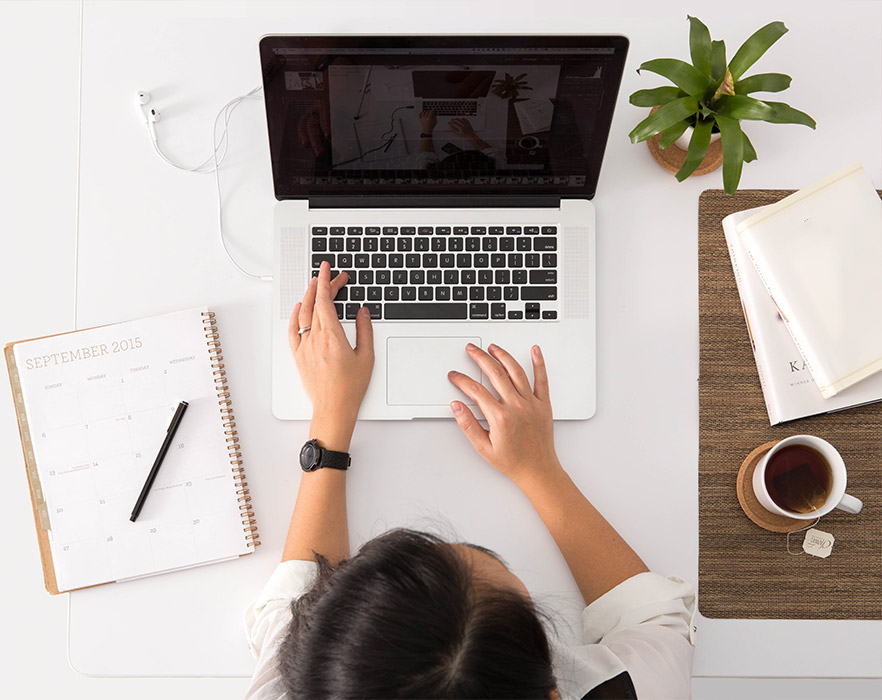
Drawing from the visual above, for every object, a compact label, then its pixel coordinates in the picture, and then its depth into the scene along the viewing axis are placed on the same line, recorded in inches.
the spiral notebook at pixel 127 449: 31.9
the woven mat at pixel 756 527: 31.7
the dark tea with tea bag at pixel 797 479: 30.3
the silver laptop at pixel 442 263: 31.9
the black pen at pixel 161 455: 31.7
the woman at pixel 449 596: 22.5
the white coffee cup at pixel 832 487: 29.1
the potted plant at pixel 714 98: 28.8
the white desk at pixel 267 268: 31.8
